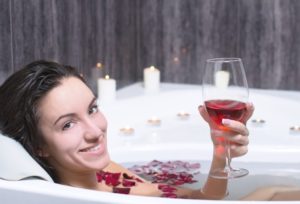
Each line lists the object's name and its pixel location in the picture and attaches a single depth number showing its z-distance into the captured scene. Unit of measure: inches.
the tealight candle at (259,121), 94.6
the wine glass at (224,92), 49.8
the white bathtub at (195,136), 77.0
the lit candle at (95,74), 103.6
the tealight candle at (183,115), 97.8
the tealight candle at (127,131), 89.2
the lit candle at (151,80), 112.5
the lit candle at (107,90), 100.1
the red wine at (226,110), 49.5
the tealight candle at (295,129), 91.0
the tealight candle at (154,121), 94.7
